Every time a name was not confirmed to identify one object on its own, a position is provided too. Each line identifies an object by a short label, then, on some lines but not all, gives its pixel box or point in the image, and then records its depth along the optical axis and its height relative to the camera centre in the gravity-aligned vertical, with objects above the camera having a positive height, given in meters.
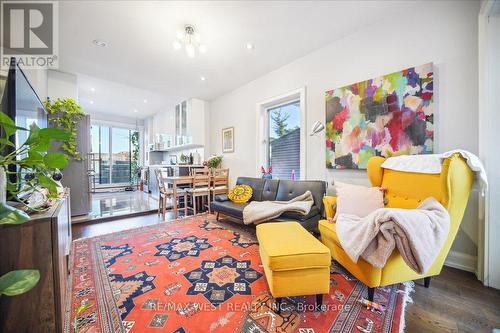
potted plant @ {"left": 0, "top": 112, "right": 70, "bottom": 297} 0.70 +0.00
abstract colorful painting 1.98 +0.56
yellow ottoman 1.24 -0.70
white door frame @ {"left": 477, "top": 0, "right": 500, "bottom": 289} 1.58 +0.19
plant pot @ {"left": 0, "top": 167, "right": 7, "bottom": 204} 0.93 -0.08
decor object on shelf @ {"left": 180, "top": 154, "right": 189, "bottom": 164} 5.54 +0.24
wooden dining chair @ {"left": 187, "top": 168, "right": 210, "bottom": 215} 3.78 -0.38
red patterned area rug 1.21 -1.01
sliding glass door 7.28 +0.58
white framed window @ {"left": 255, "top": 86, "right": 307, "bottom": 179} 3.07 +0.83
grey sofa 2.39 -0.47
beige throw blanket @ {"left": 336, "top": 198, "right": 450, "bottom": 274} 1.19 -0.46
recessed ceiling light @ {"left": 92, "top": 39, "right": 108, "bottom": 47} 2.61 +1.77
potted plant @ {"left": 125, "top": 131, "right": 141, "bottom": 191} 7.75 +0.20
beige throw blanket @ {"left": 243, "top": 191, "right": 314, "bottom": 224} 2.37 -0.56
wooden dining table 3.60 -0.29
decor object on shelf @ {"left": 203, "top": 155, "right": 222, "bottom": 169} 4.69 +0.12
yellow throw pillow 3.26 -0.48
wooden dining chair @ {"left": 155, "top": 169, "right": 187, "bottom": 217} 3.81 -0.52
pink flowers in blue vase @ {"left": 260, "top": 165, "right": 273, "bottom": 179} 3.44 -0.13
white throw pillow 1.88 -0.36
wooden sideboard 0.91 -0.51
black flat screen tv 1.23 +0.49
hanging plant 3.37 +0.96
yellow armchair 1.36 -0.35
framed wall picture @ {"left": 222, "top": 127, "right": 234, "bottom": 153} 4.48 +0.66
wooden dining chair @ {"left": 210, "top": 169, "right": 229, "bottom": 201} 4.14 -0.36
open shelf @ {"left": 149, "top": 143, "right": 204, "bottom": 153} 5.23 +0.61
